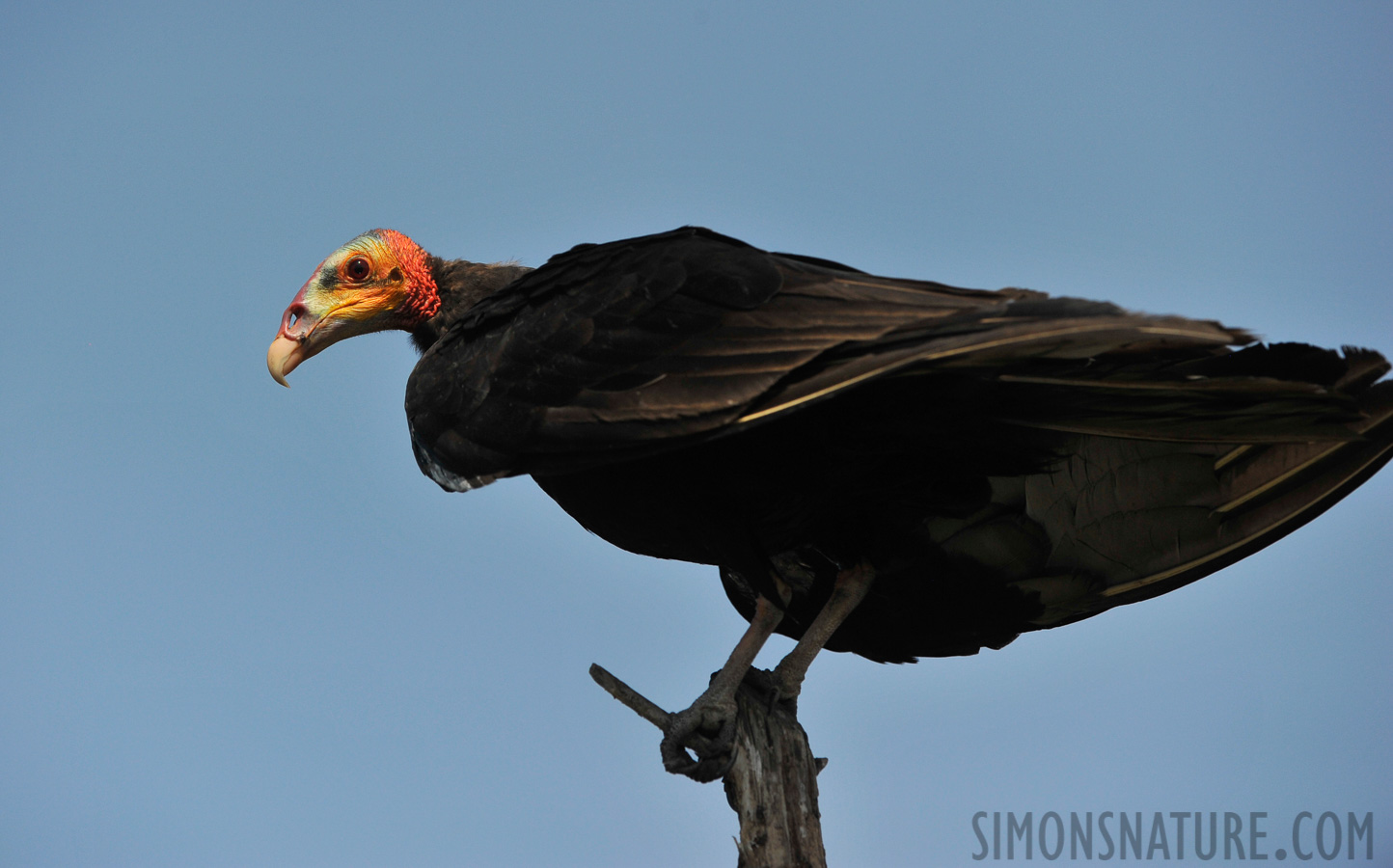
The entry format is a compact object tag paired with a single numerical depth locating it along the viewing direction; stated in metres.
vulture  5.94
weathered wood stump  7.30
